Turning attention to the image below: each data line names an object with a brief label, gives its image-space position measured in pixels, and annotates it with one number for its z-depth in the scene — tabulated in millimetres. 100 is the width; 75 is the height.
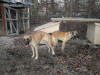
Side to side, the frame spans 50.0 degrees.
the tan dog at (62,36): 4832
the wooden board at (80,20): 5574
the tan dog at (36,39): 3706
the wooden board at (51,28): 5688
